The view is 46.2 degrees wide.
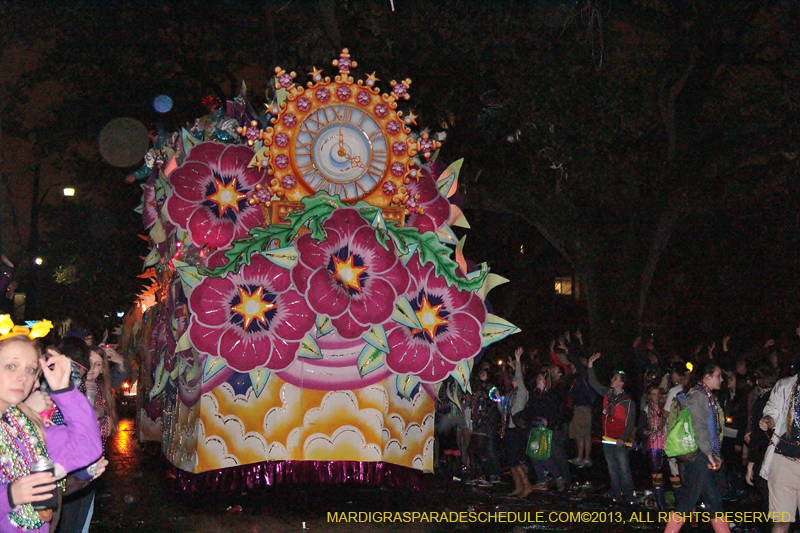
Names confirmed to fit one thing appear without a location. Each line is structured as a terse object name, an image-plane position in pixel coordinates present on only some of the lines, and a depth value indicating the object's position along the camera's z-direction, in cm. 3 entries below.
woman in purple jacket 402
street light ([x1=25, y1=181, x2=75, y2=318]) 3181
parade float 945
